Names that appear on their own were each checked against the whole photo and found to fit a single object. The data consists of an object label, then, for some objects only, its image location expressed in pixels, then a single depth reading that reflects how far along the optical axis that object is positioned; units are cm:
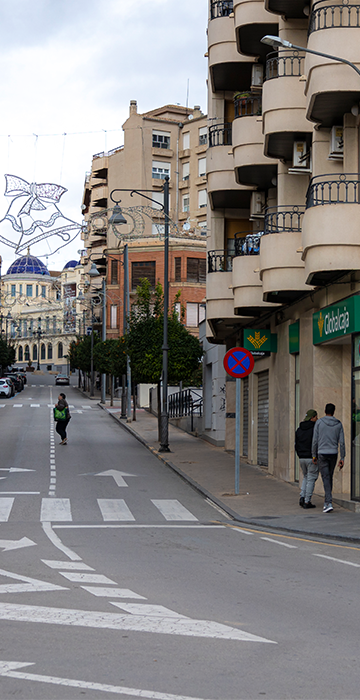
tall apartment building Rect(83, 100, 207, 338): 7656
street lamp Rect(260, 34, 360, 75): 1416
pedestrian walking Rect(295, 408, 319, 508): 1639
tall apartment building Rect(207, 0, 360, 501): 1591
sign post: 1900
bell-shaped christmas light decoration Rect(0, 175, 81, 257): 2599
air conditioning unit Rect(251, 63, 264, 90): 2477
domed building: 14412
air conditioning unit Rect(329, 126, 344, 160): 1730
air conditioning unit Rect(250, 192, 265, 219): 2528
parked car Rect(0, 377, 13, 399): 7112
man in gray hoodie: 1578
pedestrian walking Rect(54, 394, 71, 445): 3216
